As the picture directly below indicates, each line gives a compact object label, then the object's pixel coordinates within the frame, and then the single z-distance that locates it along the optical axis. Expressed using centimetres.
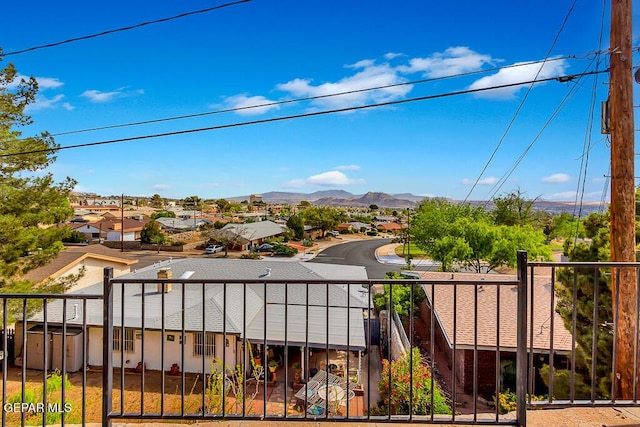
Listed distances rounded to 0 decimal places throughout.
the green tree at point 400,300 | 1229
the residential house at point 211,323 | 895
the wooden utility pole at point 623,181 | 375
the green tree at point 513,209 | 2414
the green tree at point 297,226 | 4156
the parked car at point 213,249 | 3141
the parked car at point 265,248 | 3288
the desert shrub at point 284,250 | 3051
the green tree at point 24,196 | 1001
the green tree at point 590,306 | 457
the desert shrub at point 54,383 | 686
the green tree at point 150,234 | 3256
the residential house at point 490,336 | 720
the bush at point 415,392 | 571
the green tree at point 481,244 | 1602
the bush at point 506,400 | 499
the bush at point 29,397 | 538
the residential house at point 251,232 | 3356
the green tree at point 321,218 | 4639
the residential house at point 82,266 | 1276
